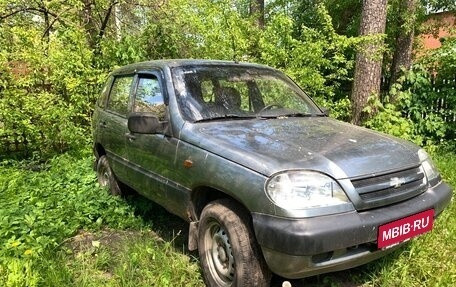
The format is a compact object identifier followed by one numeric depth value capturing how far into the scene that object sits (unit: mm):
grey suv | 2480
